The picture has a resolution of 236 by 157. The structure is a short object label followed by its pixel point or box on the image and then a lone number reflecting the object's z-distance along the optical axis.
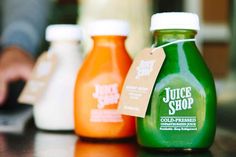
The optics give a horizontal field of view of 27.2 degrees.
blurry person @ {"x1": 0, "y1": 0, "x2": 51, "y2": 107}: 1.04
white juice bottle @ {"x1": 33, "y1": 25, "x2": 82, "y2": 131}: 0.77
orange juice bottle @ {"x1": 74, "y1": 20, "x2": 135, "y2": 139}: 0.66
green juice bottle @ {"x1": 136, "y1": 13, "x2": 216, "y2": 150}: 0.58
